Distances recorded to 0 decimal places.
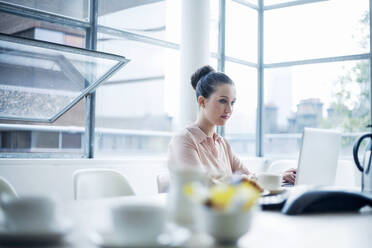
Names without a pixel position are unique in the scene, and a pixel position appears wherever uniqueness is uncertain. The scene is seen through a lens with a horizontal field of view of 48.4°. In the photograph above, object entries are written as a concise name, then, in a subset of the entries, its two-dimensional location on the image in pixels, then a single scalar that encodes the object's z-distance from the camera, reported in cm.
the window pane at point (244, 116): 616
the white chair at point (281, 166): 357
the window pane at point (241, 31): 589
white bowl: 85
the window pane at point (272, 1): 610
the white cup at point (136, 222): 78
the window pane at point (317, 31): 550
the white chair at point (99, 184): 215
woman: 242
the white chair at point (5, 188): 176
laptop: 197
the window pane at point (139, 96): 417
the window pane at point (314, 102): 541
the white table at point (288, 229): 96
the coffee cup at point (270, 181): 172
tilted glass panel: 254
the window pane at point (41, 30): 338
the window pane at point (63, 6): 351
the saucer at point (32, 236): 84
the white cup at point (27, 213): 86
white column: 450
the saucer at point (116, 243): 78
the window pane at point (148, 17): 418
